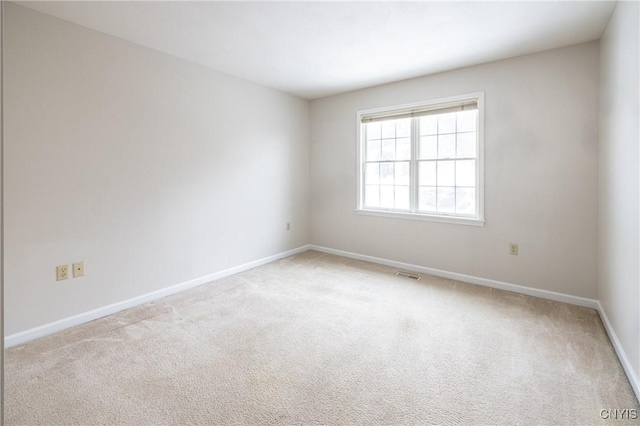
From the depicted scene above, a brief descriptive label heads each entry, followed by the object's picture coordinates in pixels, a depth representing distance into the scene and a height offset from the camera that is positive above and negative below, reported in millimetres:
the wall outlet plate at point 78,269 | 2768 -488
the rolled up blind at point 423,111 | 3727 +1255
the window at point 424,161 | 3791 +665
